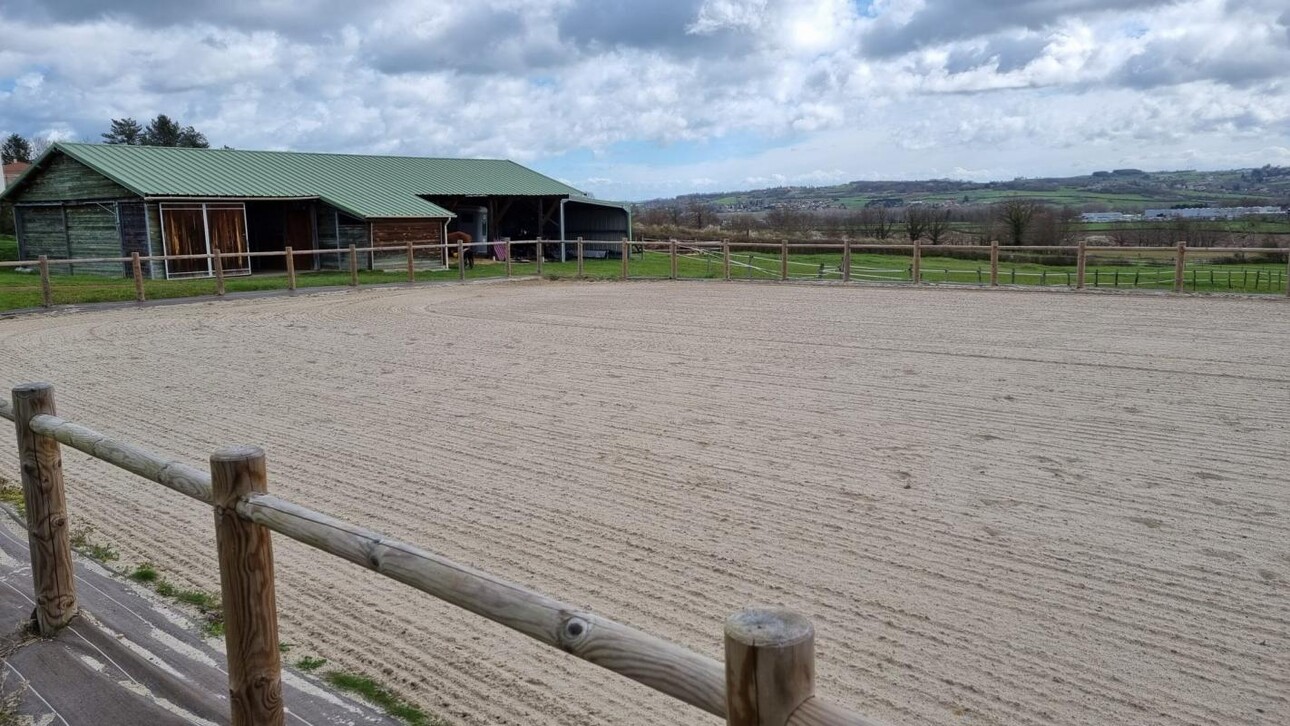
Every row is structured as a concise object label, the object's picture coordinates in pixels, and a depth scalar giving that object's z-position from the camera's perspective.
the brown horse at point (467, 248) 30.55
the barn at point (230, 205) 26.23
